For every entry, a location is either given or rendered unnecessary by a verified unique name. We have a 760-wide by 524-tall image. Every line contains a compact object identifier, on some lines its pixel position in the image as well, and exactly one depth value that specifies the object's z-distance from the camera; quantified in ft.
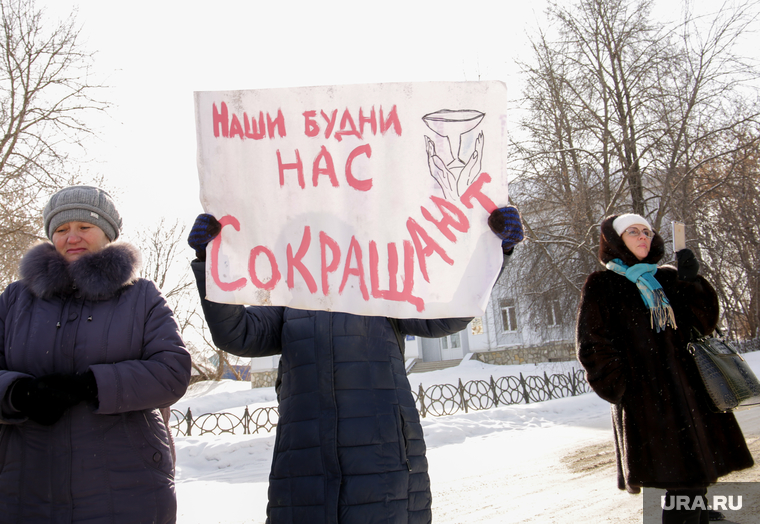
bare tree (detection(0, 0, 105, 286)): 39.73
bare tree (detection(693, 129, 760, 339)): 43.14
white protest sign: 7.27
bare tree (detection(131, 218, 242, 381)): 83.97
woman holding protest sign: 6.77
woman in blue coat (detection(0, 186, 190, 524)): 6.42
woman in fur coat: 9.69
